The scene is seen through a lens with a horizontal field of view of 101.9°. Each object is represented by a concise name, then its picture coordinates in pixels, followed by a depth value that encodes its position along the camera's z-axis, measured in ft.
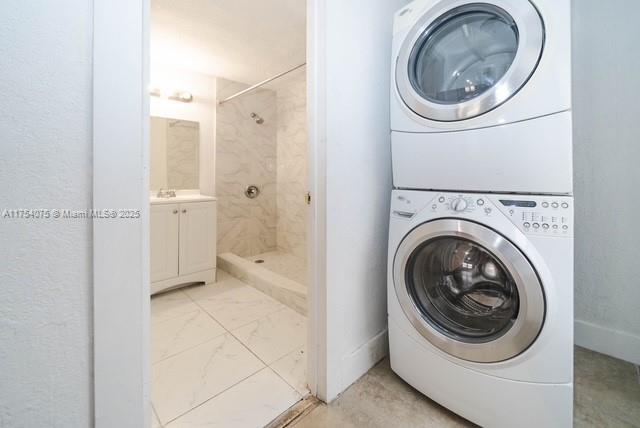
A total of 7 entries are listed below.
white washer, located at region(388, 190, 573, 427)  2.54
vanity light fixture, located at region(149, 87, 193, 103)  7.70
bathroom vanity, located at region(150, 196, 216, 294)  6.68
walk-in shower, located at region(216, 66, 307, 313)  9.13
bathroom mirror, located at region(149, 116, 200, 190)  7.78
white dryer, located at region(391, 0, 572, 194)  2.57
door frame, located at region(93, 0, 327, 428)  1.76
